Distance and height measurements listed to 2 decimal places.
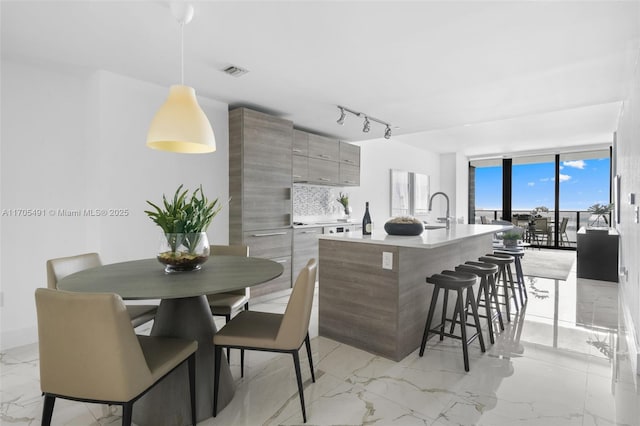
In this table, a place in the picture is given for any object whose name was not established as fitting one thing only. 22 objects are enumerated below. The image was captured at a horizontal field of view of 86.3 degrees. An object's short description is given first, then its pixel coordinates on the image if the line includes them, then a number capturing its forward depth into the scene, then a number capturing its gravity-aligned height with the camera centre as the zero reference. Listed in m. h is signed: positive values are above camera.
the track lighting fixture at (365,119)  3.96 +1.18
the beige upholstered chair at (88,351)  1.28 -0.55
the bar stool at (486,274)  2.85 -0.54
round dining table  1.63 -0.57
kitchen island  2.53 -0.62
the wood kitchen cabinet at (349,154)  5.44 +0.92
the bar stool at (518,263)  3.97 -0.65
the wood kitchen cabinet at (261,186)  3.87 +0.29
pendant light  1.89 +0.51
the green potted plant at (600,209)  5.79 +0.01
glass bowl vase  1.90 -0.23
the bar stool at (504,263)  3.39 -0.53
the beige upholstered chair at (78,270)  2.14 -0.40
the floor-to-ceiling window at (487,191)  10.37 +0.59
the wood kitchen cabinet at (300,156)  4.60 +0.74
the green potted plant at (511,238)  4.62 -0.38
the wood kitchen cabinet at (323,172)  4.85 +0.57
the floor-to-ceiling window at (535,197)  9.29 +0.40
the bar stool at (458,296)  2.42 -0.65
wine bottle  2.89 -0.13
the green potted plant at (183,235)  1.91 -0.14
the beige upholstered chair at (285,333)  1.76 -0.66
